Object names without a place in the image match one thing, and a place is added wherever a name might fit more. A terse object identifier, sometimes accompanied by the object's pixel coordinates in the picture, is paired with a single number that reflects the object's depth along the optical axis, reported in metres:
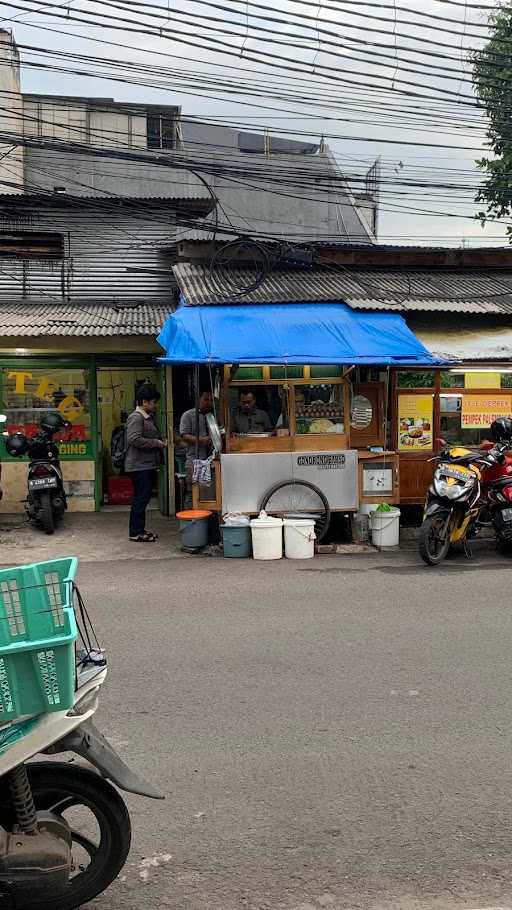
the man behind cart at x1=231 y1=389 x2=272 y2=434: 10.91
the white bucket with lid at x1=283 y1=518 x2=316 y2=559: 9.91
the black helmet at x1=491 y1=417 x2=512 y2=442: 10.50
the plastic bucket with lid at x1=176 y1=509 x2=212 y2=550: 10.22
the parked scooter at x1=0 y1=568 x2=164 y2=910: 2.83
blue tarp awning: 10.09
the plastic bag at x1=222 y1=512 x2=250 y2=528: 9.98
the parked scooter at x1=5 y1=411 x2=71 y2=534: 11.33
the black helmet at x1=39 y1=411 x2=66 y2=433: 11.70
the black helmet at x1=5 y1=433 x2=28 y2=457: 11.73
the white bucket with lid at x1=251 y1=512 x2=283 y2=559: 9.86
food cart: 10.34
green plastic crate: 2.70
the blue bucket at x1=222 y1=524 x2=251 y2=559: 9.97
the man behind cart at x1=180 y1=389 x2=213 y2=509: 10.93
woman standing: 10.62
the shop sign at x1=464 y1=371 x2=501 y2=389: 12.49
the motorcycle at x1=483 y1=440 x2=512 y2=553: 9.75
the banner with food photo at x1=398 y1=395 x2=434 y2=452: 11.92
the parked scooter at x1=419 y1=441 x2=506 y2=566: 9.28
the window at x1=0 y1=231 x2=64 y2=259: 14.41
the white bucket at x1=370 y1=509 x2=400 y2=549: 10.49
